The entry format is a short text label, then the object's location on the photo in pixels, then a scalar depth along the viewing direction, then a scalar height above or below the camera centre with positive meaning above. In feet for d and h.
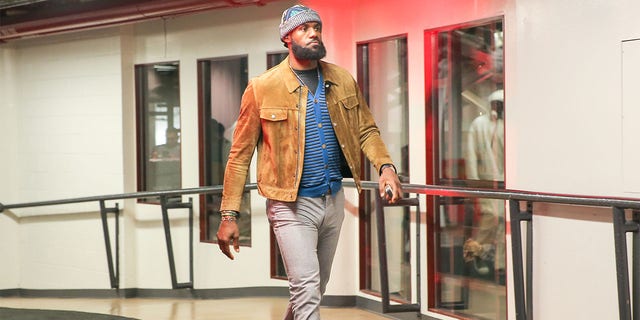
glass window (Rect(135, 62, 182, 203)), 34.97 +1.03
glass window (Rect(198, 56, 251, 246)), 32.35 +0.98
